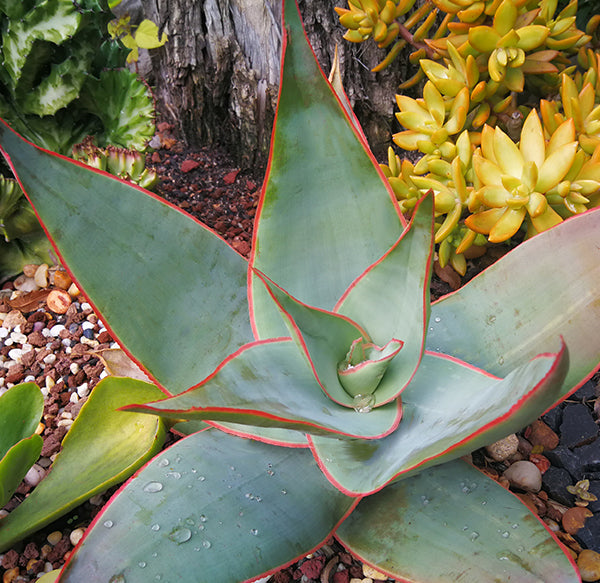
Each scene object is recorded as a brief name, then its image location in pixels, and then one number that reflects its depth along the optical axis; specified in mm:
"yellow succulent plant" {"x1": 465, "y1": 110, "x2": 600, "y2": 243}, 927
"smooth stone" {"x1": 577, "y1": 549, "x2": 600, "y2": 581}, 807
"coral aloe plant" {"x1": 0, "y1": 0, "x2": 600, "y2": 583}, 627
